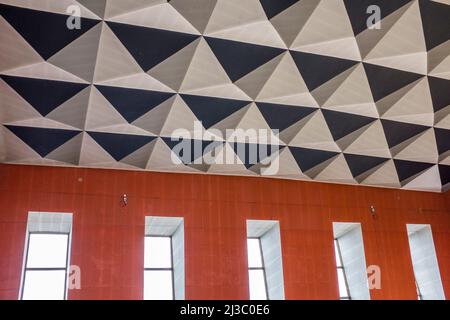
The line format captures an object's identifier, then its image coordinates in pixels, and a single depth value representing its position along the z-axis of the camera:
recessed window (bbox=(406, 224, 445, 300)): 30.11
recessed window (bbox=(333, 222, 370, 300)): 28.72
